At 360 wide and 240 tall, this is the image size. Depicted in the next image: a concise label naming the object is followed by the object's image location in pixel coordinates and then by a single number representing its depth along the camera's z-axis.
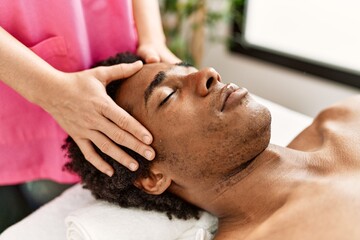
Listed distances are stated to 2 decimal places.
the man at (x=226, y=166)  1.17
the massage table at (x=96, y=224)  1.29
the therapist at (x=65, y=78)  1.19
